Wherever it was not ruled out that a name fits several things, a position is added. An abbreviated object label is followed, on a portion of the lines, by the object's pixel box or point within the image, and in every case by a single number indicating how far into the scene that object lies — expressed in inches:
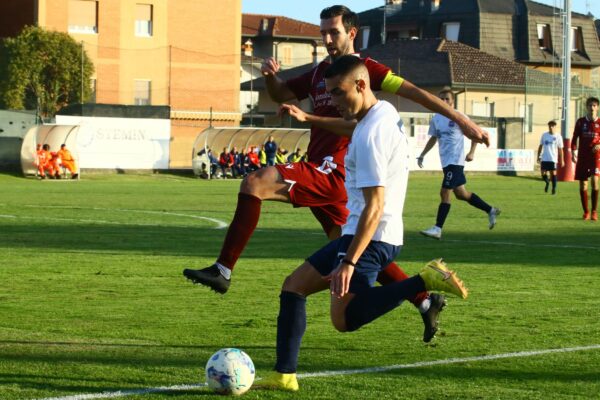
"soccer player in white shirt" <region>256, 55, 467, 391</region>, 243.3
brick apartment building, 2588.6
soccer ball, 250.8
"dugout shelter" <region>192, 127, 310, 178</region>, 2082.9
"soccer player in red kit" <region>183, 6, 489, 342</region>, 299.1
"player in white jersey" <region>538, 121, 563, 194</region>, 1387.8
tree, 2284.7
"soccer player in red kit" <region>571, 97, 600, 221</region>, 872.9
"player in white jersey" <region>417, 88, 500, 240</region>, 735.7
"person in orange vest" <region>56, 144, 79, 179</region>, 1720.0
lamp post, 3870.6
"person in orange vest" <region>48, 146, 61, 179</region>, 1726.1
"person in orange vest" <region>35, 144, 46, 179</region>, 1717.5
